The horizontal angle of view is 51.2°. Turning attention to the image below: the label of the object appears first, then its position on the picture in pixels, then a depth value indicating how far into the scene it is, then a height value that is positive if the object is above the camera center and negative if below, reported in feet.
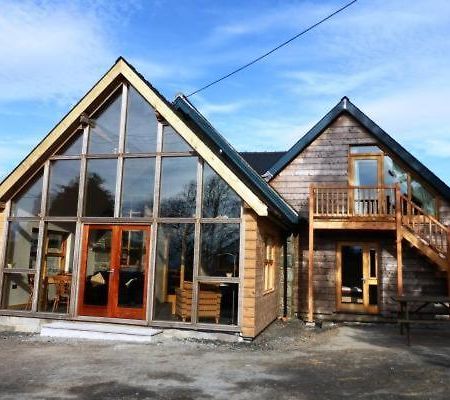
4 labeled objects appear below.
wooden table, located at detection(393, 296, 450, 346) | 31.65 -1.94
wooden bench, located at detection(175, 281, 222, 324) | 32.01 -2.52
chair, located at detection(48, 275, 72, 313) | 35.78 -2.06
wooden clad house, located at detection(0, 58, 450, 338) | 32.58 +3.45
